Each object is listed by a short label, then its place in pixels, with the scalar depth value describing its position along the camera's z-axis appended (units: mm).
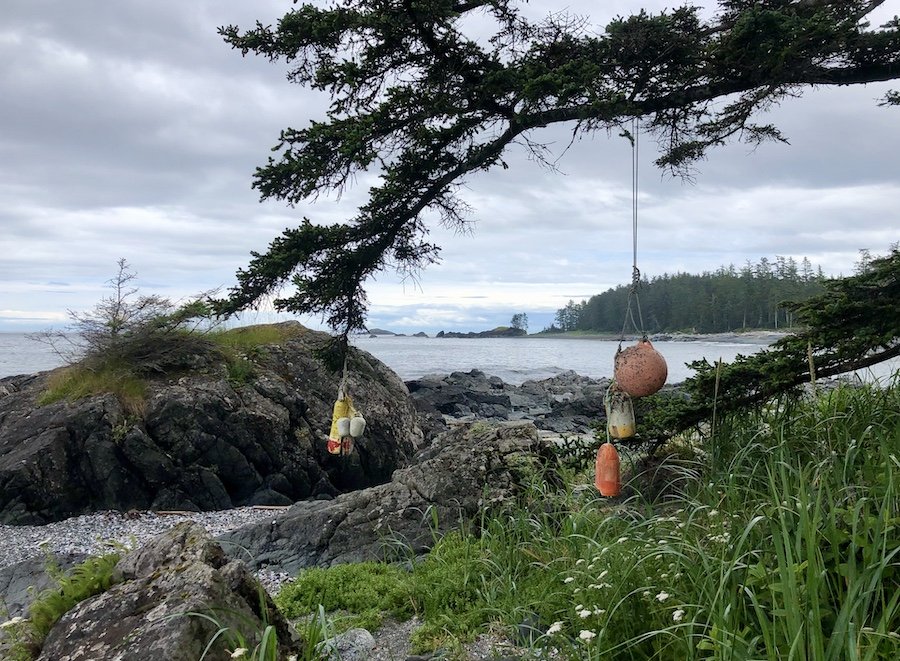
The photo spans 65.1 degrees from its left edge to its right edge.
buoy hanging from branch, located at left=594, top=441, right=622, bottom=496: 4969
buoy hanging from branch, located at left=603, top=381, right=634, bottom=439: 5121
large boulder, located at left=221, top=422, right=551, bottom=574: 6715
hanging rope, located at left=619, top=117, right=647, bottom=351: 4746
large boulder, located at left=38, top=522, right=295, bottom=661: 3410
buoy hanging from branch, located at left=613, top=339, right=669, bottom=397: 4922
